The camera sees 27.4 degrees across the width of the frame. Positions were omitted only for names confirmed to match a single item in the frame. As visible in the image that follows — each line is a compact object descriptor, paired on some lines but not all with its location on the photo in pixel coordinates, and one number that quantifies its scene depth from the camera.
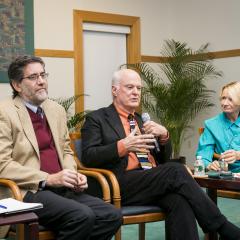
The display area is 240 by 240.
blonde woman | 3.56
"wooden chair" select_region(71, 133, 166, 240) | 2.81
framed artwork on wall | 5.80
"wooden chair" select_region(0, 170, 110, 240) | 2.46
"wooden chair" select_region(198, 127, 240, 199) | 3.41
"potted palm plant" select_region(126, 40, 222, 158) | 6.69
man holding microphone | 2.83
